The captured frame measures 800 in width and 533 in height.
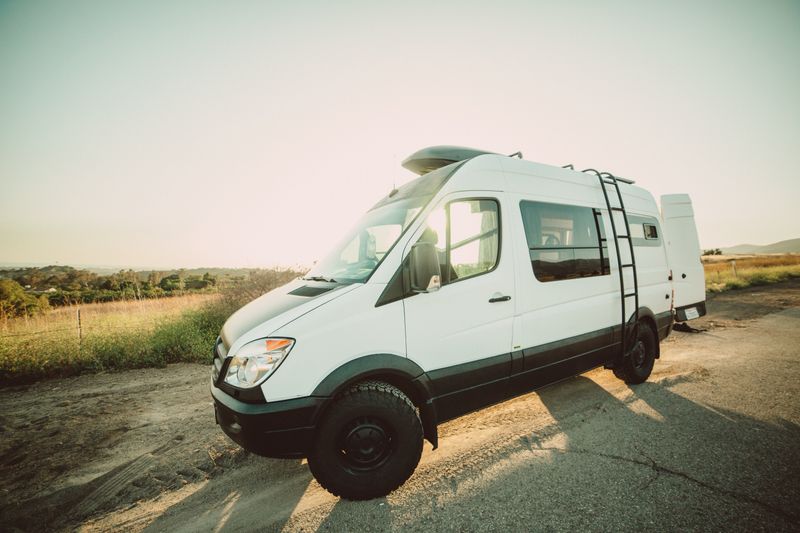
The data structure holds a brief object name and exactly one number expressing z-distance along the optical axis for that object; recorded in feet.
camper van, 7.05
